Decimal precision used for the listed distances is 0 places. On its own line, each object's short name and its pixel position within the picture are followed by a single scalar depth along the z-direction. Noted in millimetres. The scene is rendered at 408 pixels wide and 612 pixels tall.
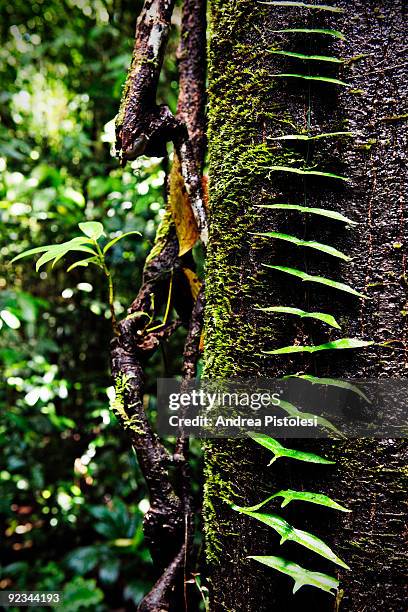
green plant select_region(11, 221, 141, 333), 991
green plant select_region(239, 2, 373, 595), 783
